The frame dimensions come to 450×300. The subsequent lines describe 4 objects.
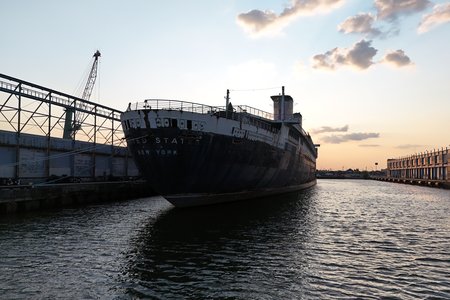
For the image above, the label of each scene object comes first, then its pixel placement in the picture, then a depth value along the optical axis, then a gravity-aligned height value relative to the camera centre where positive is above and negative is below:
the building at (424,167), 104.19 +2.75
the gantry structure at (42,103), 36.41 +7.85
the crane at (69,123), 45.48 +6.74
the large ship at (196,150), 30.45 +1.94
